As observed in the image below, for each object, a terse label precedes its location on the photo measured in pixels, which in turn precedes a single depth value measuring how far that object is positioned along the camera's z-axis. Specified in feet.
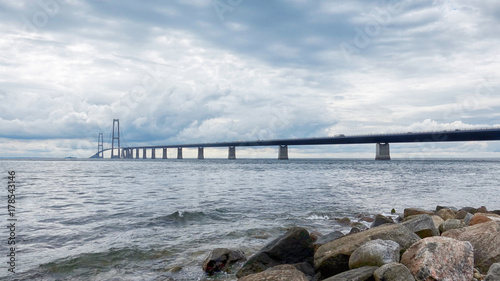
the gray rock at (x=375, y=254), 21.50
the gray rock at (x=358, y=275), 19.36
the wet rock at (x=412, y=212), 46.63
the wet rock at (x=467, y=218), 36.04
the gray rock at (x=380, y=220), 39.29
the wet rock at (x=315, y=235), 36.08
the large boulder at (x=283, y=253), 27.14
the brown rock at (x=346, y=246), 24.22
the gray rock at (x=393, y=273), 18.60
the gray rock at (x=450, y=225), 33.88
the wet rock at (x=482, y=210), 46.78
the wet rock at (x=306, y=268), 25.73
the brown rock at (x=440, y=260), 19.80
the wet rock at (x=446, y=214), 42.68
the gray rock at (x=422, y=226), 28.86
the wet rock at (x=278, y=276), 19.93
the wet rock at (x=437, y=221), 35.56
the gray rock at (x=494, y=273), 18.98
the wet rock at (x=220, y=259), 28.66
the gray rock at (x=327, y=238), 32.02
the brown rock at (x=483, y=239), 23.58
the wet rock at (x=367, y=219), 52.16
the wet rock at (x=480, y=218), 33.35
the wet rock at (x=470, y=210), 47.44
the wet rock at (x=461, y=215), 42.39
